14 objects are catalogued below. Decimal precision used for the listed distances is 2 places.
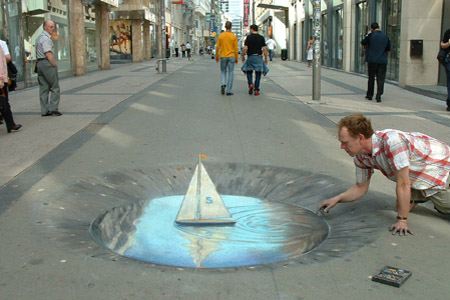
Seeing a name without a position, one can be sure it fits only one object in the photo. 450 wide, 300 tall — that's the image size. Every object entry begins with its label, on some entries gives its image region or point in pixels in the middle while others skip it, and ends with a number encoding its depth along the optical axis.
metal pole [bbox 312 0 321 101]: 12.50
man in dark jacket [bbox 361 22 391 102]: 12.42
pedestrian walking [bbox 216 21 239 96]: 14.12
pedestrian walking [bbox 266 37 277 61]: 34.68
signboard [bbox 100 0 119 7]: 28.97
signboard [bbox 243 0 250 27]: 94.80
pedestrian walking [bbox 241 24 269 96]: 14.10
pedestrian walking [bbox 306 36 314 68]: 29.08
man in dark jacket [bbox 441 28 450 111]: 10.67
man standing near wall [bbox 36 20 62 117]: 10.37
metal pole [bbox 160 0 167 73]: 25.06
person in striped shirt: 4.14
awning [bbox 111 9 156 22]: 41.38
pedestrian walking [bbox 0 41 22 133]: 8.61
